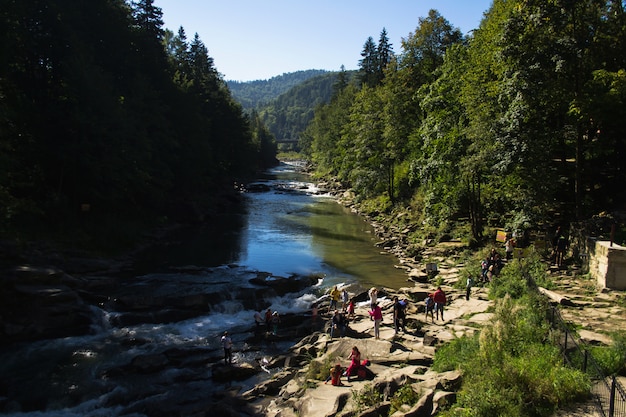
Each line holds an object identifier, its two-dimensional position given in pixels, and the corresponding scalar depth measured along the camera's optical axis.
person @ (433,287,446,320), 20.77
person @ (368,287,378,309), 22.96
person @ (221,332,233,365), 20.17
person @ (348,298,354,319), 23.38
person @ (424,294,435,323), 20.94
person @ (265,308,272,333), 23.91
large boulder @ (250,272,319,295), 29.61
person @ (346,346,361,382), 16.09
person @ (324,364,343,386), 15.71
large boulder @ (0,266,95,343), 21.45
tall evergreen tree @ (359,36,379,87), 97.05
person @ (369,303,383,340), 19.45
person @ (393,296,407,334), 19.66
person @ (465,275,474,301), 22.59
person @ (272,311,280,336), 23.53
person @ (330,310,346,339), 20.77
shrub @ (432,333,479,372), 14.08
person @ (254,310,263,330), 24.35
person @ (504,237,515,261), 27.03
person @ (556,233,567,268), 23.73
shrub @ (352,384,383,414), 13.64
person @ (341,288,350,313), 24.72
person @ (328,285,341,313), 25.20
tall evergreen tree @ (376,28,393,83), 90.00
